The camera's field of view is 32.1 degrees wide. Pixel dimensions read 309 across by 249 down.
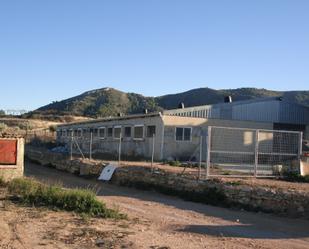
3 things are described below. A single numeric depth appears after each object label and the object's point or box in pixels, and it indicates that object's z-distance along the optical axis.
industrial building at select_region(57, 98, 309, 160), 34.75
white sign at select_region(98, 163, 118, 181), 24.61
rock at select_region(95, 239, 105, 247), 9.98
